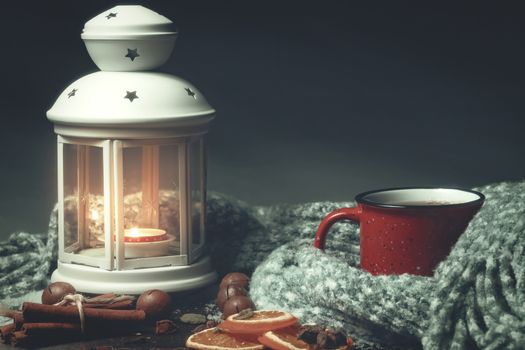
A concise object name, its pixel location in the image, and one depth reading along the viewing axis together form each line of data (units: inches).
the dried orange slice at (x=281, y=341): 39.1
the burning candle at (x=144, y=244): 44.3
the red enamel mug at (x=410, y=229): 40.7
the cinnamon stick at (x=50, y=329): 40.8
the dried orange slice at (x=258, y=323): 39.9
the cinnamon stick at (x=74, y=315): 41.1
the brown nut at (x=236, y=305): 41.9
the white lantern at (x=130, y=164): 43.1
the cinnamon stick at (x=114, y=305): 42.2
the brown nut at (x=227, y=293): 43.2
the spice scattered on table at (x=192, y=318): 42.7
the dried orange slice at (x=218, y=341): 39.5
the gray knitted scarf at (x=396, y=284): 38.1
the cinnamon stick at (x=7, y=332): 41.2
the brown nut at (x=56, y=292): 43.0
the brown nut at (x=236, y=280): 43.7
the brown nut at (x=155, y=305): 42.6
